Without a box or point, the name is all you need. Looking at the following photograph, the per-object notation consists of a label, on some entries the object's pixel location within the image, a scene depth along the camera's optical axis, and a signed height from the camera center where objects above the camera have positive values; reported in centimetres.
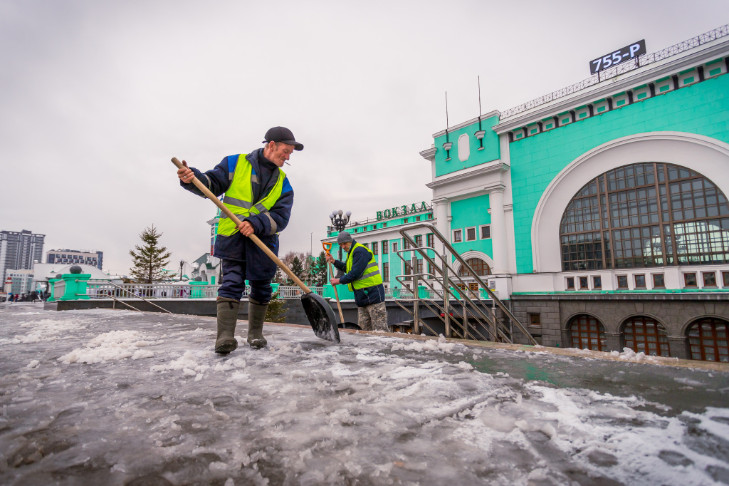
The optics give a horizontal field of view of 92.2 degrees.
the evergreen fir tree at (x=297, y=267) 5415 +292
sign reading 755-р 1883 +1250
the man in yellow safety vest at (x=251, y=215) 308 +66
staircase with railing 527 -21
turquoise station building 1472 +398
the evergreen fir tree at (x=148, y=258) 3147 +255
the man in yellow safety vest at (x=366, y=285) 580 +0
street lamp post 1520 +292
